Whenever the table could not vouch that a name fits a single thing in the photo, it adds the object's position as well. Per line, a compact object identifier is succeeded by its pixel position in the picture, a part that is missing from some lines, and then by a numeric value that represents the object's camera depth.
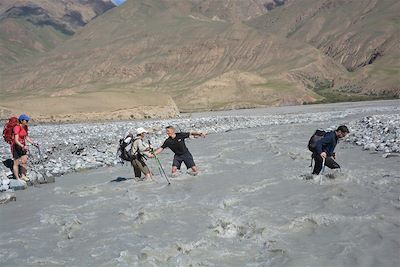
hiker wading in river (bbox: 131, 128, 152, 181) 15.22
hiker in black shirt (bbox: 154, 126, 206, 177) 15.45
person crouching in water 12.09
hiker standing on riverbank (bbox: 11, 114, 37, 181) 15.55
